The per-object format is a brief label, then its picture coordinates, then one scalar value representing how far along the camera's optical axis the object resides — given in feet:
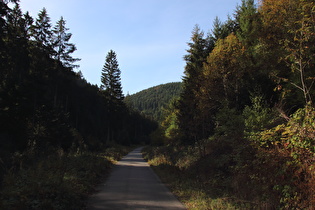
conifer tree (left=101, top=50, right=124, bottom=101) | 154.71
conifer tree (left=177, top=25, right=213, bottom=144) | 55.04
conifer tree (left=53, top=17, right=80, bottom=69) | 91.30
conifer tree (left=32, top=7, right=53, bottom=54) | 85.15
